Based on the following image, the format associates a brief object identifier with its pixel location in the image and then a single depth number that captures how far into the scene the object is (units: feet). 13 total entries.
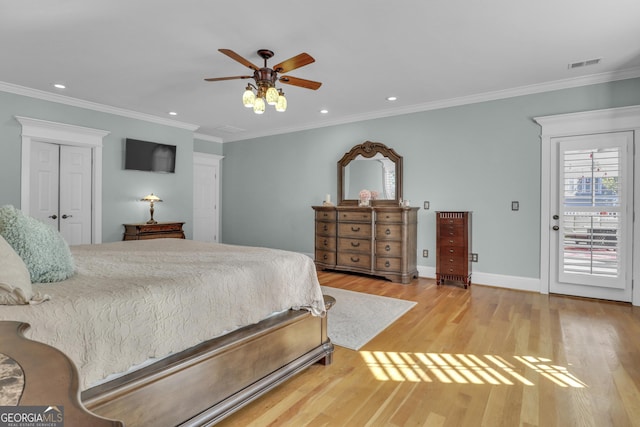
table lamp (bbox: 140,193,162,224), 18.21
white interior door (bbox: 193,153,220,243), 22.98
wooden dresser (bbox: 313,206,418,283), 15.55
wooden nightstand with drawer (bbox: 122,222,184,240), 17.13
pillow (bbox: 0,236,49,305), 3.71
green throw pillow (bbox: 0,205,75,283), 4.70
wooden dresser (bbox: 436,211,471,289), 14.53
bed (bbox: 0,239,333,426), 3.91
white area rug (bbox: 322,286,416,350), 9.16
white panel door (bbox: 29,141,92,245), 15.17
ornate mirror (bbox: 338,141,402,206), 17.20
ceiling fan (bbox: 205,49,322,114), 9.08
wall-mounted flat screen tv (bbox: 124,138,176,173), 17.62
